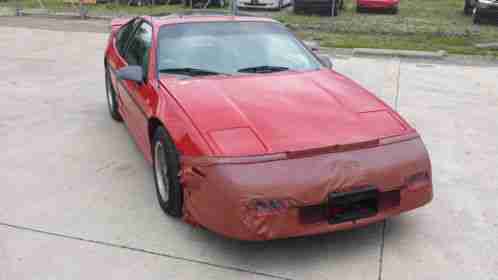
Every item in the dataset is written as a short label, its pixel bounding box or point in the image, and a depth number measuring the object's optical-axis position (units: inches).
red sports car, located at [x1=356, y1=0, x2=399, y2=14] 661.9
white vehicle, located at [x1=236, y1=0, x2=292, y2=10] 664.4
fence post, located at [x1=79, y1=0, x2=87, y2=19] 600.9
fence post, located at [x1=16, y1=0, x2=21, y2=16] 627.5
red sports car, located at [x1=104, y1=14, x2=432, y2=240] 114.7
